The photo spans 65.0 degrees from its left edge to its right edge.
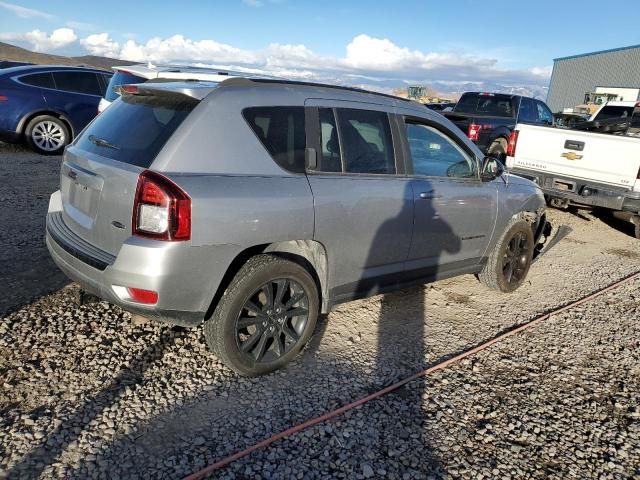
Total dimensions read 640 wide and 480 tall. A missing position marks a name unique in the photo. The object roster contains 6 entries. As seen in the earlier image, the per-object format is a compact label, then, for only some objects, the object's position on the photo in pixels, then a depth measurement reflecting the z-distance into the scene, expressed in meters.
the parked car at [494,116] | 10.71
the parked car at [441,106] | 16.91
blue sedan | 9.22
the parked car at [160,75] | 3.34
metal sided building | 45.25
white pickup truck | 6.39
